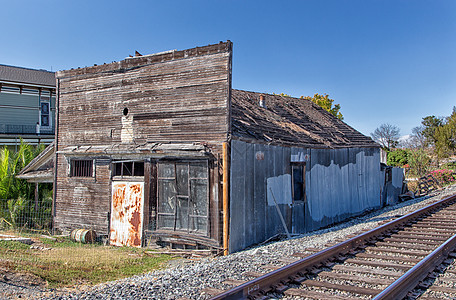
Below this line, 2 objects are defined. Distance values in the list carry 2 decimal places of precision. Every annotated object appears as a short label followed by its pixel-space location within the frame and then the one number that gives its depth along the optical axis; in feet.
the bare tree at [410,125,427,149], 220.60
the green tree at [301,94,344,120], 142.41
